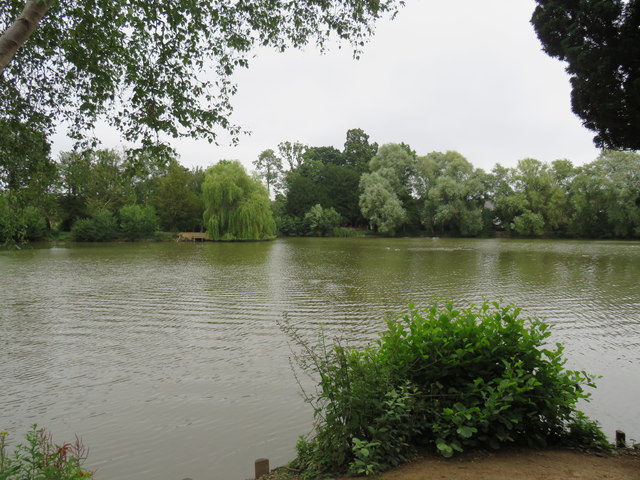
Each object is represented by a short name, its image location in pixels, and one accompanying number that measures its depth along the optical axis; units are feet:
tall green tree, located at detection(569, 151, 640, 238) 142.51
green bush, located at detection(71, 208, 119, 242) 156.35
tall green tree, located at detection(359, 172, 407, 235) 172.24
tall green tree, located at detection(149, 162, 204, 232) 182.70
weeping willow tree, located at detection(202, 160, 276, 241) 145.18
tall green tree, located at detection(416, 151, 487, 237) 166.30
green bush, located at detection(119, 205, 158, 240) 160.66
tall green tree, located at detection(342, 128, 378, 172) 247.29
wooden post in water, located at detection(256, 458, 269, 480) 10.64
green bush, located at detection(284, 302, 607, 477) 10.20
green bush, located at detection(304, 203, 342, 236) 192.34
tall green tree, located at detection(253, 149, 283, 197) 250.57
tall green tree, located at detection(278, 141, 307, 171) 260.83
